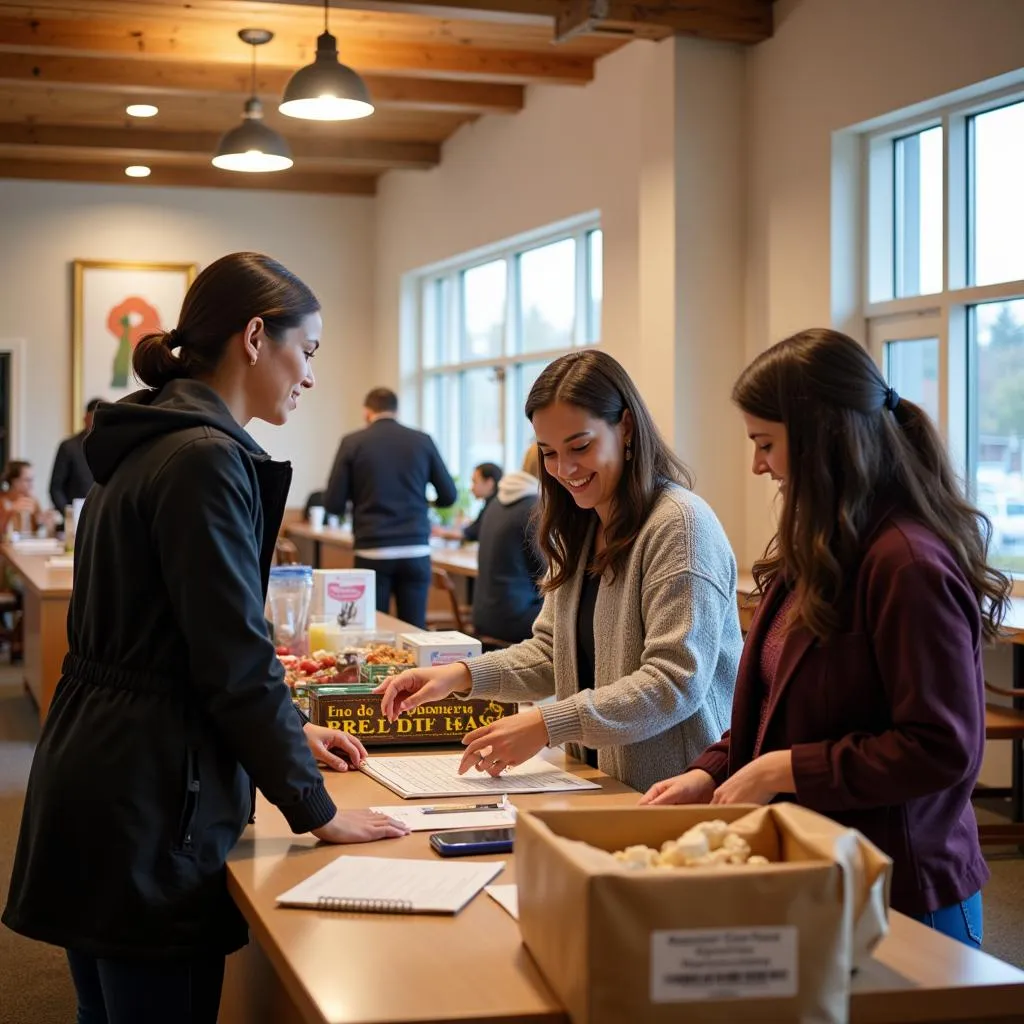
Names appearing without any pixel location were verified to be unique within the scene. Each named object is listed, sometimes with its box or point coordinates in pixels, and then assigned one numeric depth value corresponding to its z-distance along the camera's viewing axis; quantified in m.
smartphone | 1.82
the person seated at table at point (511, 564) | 5.74
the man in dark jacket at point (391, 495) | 7.46
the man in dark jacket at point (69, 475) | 8.56
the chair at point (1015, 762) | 4.18
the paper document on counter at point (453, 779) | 2.21
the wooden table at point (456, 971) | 1.31
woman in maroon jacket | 1.58
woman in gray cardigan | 2.16
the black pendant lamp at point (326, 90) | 5.34
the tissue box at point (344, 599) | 4.15
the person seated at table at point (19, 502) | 8.77
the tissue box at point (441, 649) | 3.04
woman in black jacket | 1.67
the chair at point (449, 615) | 6.57
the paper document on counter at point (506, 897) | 1.57
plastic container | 3.79
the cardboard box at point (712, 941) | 1.18
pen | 2.06
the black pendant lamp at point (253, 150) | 6.68
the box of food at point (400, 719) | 2.54
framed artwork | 11.15
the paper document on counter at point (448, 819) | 1.98
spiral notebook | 1.59
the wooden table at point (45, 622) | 5.80
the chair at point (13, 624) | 8.29
